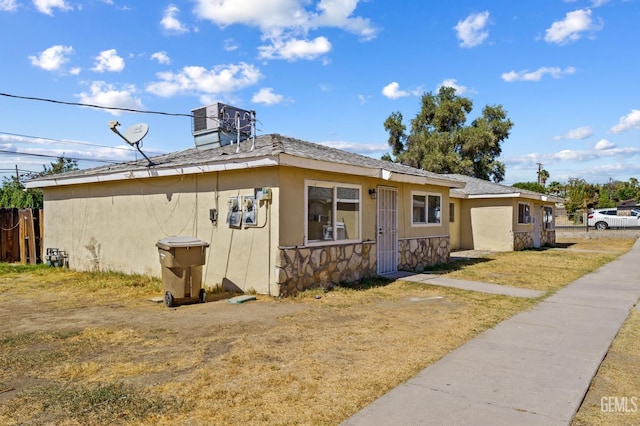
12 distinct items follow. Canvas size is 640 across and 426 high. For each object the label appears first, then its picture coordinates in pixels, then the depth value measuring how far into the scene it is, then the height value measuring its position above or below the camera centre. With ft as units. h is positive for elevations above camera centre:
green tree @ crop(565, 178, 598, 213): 156.76 +8.00
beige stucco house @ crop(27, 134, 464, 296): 28.89 +0.66
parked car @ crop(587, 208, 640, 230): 114.83 -0.02
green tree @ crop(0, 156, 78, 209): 70.64 +4.28
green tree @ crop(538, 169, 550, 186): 191.62 +19.42
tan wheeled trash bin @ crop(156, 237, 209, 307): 26.21 -2.74
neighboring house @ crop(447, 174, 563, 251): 65.10 +0.42
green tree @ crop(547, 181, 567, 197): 184.75 +13.27
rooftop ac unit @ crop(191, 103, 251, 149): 42.04 +9.48
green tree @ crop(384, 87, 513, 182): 116.06 +22.43
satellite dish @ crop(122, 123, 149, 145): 34.47 +7.13
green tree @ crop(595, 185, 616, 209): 163.27 +6.92
